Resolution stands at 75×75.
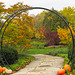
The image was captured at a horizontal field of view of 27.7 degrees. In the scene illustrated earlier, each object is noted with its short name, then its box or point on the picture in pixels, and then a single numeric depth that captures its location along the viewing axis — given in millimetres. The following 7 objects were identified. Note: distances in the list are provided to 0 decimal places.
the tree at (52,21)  23469
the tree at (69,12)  31103
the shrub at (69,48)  7334
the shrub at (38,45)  20662
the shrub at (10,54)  7395
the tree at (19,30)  9758
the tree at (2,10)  10508
